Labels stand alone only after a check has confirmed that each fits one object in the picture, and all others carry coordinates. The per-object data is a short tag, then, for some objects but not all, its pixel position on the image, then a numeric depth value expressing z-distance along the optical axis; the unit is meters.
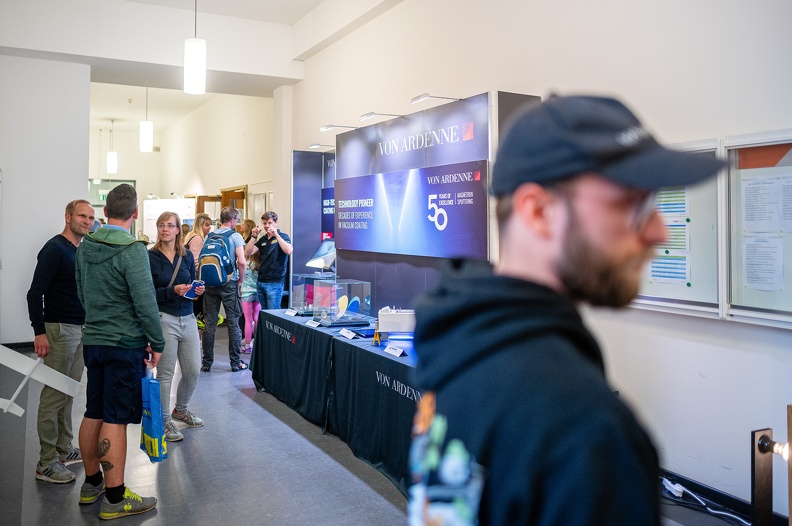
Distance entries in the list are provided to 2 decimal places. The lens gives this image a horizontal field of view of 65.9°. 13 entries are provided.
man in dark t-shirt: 6.33
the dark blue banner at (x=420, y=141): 4.18
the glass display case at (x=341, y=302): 4.45
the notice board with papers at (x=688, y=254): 2.93
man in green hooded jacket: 2.79
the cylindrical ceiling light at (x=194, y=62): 5.01
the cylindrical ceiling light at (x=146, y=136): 9.98
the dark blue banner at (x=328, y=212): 6.94
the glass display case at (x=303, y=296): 4.98
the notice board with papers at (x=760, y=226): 2.63
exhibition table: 3.25
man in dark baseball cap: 0.54
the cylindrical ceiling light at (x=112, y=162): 12.36
